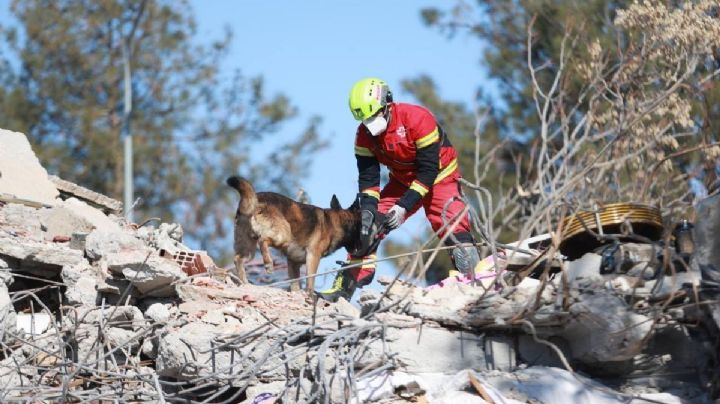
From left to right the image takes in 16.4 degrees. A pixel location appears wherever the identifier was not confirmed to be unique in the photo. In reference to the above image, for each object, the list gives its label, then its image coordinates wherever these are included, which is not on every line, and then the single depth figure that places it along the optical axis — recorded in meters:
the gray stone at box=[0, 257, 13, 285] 16.35
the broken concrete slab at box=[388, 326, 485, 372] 13.32
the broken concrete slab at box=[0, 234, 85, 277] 16.56
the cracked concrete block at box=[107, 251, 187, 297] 15.69
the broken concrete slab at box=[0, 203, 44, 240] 17.91
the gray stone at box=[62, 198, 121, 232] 19.60
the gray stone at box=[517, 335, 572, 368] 13.44
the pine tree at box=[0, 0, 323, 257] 51.89
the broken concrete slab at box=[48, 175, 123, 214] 20.91
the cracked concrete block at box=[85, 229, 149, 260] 16.92
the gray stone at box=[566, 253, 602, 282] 13.61
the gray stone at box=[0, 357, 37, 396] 14.66
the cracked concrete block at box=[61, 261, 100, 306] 16.23
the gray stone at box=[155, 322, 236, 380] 13.99
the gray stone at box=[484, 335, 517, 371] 13.42
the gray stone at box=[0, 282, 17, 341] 15.22
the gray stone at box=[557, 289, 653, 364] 12.61
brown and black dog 22.55
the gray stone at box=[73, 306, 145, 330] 15.62
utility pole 39.19
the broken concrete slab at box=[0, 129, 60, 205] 20.07
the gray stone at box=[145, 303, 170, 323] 15.71
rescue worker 20.13
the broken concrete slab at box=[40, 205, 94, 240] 18.79
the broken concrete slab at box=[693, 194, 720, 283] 12.85
